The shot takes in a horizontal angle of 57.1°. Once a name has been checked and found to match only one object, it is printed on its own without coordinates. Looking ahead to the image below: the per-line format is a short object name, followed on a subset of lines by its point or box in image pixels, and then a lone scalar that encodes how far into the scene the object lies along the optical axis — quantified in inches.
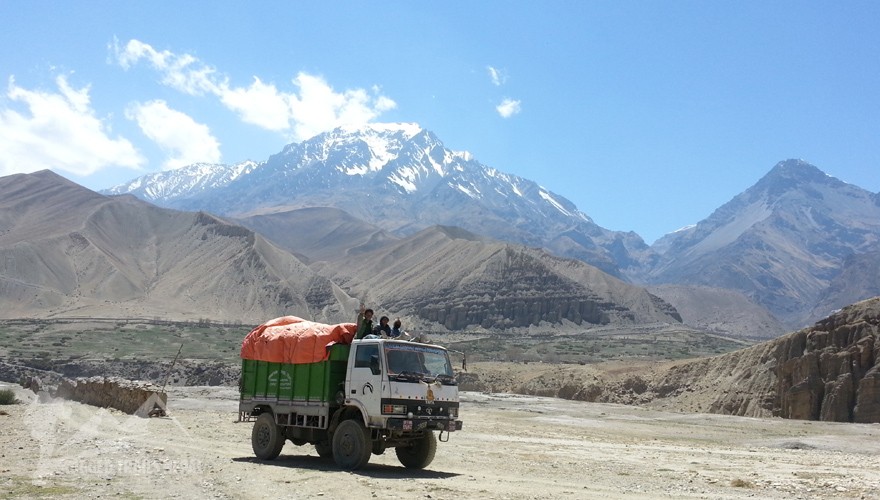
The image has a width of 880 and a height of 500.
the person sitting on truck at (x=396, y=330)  698.8
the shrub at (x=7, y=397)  1517.0
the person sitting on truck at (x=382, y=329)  698.8
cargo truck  653.3
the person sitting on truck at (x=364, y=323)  692.1
